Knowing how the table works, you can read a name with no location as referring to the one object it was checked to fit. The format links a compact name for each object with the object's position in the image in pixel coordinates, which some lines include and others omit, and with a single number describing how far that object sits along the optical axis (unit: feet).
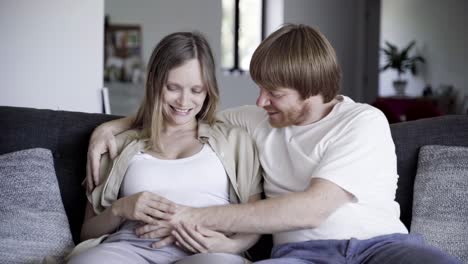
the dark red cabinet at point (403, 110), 15.61
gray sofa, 7.45
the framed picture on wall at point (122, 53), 19.77
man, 5.83
